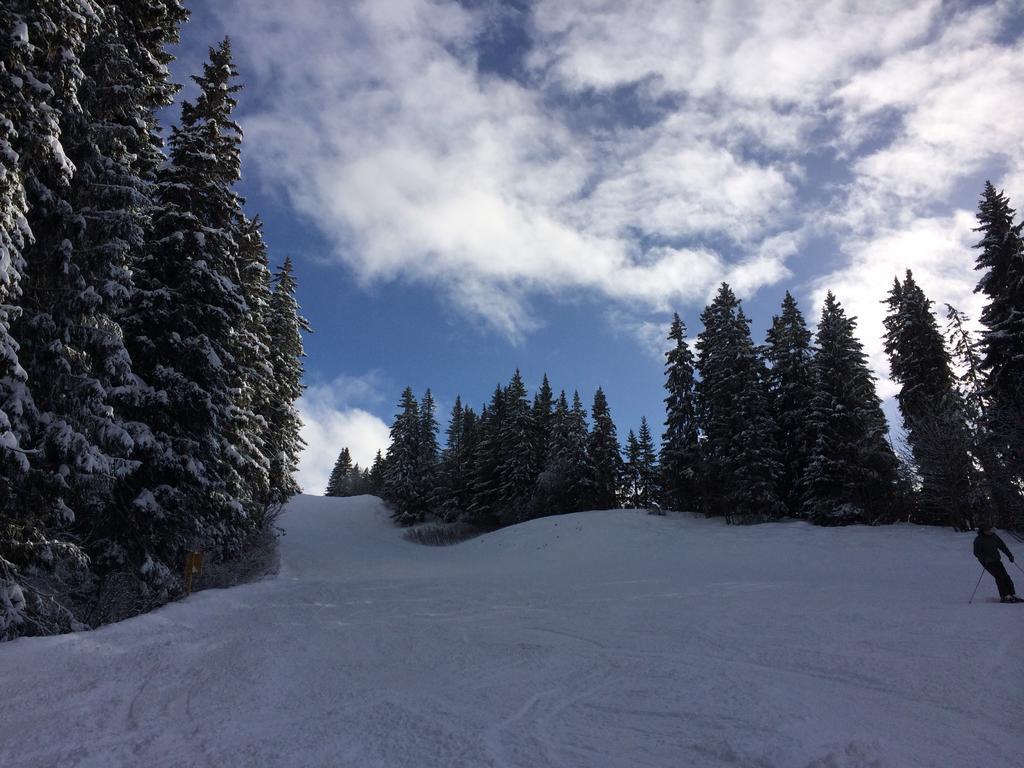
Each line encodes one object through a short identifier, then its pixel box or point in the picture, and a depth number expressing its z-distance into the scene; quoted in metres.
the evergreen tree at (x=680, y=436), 33.69
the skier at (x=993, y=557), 10.04
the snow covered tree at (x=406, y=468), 46.31
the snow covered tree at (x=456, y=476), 47.38
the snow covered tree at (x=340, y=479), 86.50
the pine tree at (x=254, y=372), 16.31
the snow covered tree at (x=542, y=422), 47.72
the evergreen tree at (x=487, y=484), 46.84
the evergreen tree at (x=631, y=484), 45.03
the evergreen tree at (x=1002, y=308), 20.20
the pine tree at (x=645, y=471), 44.22
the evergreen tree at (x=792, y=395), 30.19
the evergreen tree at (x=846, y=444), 26.69
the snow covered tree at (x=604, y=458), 42.34
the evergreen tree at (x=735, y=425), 29.09
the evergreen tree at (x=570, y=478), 42.09
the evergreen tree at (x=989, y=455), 19.12
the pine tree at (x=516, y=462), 44.78
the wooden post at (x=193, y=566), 11.46
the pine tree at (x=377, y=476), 67.23
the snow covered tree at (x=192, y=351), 11.82
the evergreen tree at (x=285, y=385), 24.45
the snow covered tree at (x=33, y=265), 7.12
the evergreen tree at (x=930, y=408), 22.03
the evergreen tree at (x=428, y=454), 47.03
